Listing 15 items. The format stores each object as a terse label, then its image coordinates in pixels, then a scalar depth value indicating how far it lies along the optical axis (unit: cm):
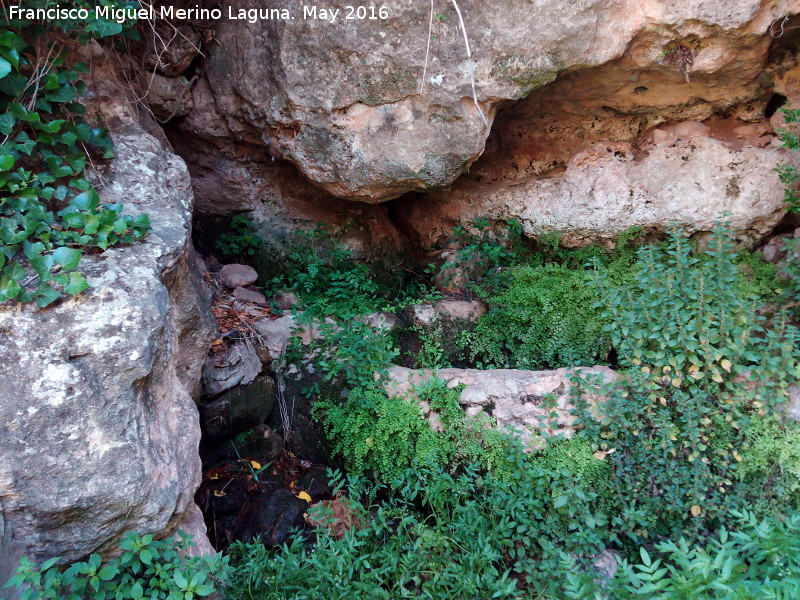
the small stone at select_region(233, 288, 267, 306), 498
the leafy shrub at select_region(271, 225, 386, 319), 495
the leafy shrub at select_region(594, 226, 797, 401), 332
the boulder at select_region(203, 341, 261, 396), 418
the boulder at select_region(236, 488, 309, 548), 361
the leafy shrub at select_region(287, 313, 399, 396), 421
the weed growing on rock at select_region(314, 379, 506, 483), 386
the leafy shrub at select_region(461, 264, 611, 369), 424
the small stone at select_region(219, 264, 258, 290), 512
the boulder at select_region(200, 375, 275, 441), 418
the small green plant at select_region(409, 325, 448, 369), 437
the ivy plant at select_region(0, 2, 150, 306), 262
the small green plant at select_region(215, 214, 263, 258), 546
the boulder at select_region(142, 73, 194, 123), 461
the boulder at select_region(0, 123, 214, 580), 248
